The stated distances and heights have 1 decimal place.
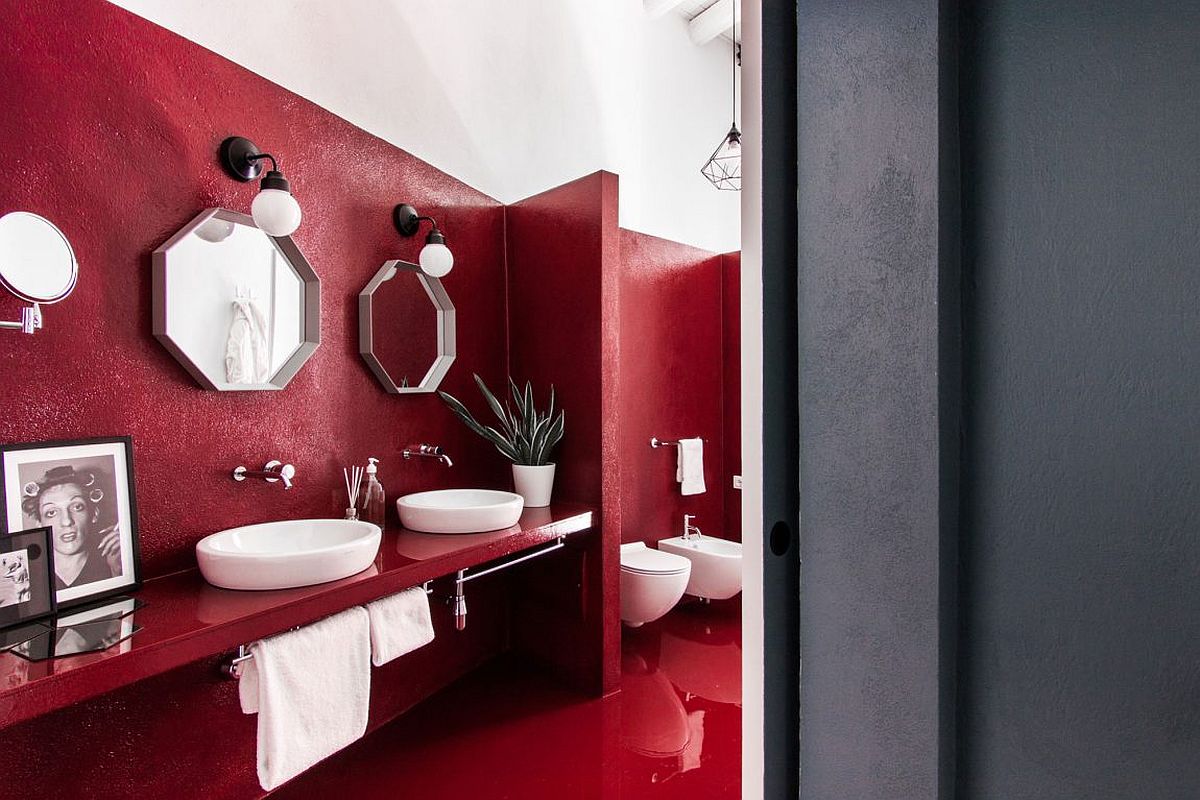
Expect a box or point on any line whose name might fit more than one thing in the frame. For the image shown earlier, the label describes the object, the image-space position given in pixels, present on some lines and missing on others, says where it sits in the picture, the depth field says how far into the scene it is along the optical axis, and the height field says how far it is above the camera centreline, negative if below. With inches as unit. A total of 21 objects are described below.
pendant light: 145.3 +54.5
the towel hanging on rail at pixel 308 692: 62.2 -29.9
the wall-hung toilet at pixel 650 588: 124.7 -37.6
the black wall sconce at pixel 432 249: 101.2 +22.3
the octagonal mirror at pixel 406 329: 99.1 +10.4
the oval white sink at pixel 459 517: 89.9 -17.1
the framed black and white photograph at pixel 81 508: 58.6 -10.4
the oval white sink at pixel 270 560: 64.6 -17.1
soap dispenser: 92.9 -15.3
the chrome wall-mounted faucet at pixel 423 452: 105.3 -9.4
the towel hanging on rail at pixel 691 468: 157.9 -18.6
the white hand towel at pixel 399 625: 74.0 -27.1
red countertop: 46.6 -20.0
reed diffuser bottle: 92.1 -13.4
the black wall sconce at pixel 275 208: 72.7 +20.8
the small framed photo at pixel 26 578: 51.9 -14.7
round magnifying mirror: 56.2 +12.1
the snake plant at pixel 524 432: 111.7 -6.9
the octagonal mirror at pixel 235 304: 73.0 +11.2
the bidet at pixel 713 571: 139.6 -38.7
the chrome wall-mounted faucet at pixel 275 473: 81.4 -9.7
